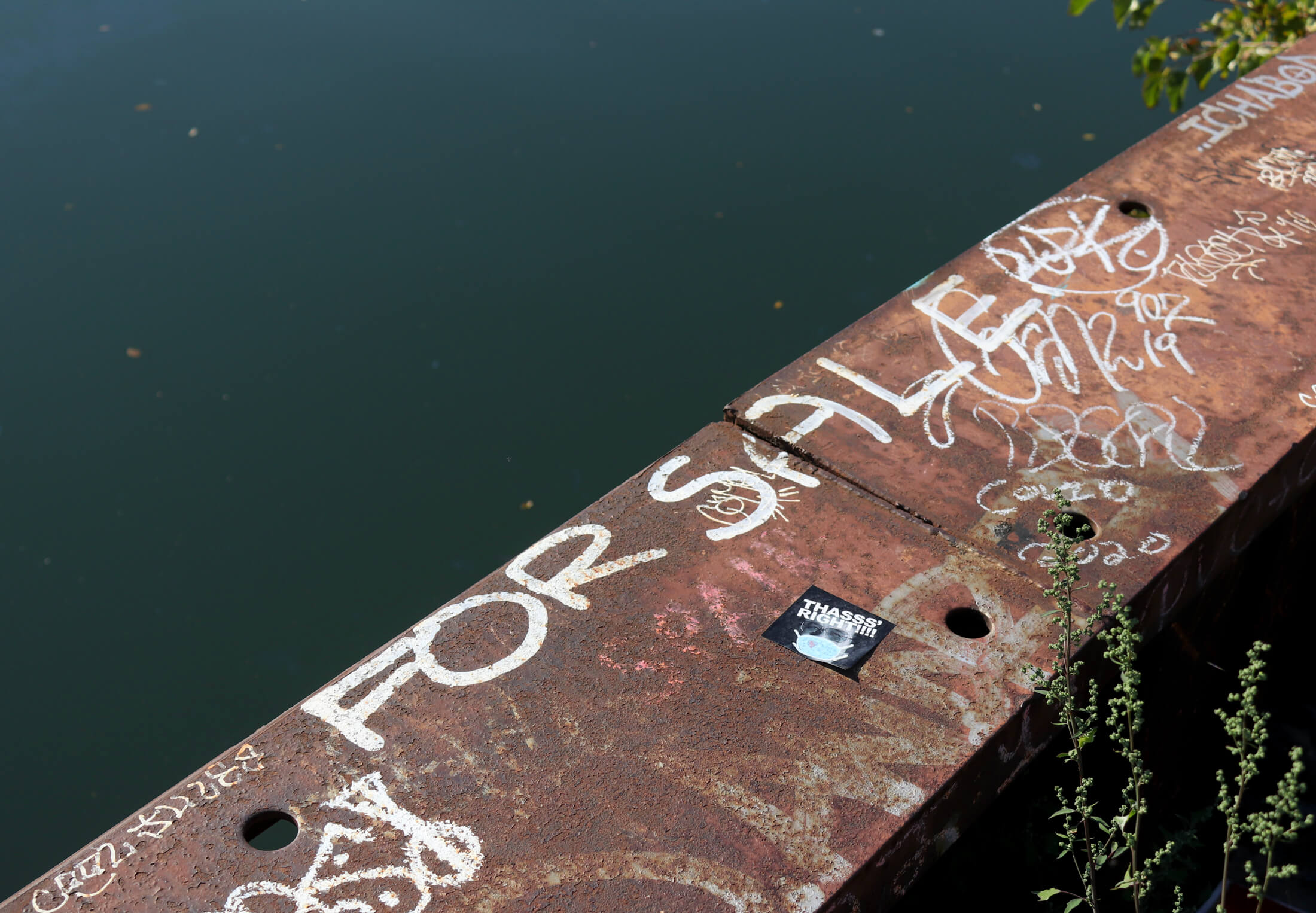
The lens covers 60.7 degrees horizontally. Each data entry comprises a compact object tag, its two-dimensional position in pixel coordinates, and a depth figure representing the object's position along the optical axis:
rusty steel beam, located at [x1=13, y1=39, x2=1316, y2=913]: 1.52
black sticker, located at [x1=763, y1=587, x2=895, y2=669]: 1.78
